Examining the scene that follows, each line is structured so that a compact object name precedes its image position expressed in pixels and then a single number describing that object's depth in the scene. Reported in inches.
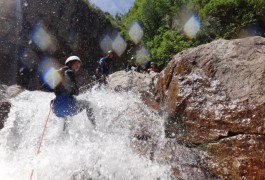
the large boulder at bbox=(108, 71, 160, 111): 398.1
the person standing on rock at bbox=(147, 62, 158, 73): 725.0
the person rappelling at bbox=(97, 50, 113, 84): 509.0
